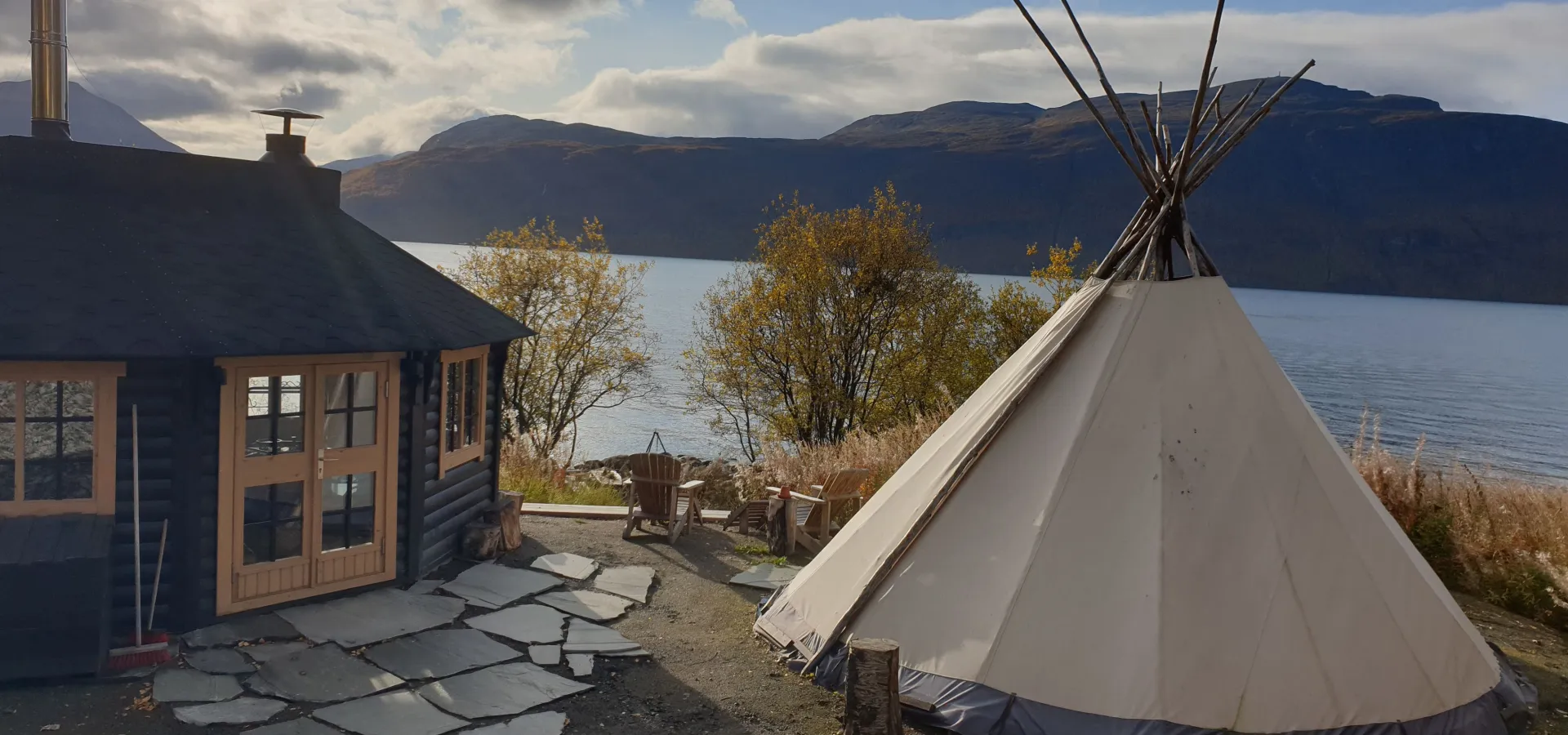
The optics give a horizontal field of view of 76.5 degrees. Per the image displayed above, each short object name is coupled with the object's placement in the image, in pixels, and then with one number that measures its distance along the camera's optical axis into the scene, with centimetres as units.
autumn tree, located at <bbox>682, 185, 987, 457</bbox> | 2189
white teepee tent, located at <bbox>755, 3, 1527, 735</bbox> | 533
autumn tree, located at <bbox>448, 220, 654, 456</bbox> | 2589
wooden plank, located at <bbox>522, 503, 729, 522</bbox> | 1116
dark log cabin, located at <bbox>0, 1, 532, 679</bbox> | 622
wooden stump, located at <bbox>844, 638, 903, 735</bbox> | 501
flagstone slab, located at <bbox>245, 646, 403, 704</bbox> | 586
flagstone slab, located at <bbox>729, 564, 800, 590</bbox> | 866
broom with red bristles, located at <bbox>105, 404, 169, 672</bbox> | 607
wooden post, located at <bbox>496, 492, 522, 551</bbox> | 926
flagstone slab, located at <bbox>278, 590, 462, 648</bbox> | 682
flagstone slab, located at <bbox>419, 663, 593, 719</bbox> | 579
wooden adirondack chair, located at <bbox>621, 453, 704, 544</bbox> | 998
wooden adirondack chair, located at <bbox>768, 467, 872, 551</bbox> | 986
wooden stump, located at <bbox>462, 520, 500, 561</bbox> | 891
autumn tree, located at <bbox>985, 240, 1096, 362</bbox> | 2345
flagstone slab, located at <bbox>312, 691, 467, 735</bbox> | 544
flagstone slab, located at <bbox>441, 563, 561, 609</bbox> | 780
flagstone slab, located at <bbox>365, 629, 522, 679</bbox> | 632
